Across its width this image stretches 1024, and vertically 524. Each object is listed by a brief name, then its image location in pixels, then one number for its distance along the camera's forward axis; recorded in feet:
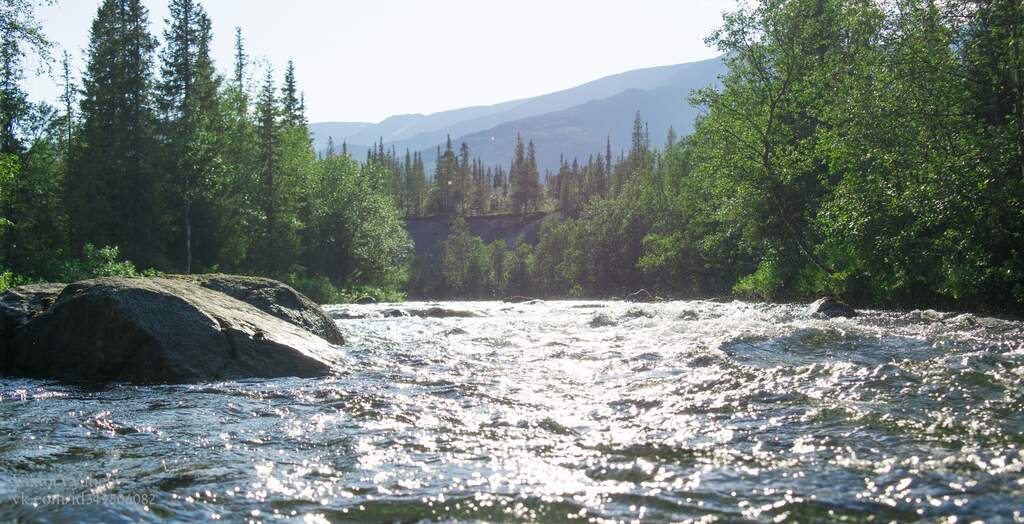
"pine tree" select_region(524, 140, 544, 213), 413.39
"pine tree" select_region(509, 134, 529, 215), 413.39
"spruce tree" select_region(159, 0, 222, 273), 117.08
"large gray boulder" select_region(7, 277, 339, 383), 26.89
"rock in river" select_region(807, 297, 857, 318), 51.89
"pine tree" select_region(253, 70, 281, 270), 143.84
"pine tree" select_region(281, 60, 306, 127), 196.13
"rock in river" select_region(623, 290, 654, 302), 126.19
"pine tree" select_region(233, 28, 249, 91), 177.37
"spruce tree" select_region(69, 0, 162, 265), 113.80
